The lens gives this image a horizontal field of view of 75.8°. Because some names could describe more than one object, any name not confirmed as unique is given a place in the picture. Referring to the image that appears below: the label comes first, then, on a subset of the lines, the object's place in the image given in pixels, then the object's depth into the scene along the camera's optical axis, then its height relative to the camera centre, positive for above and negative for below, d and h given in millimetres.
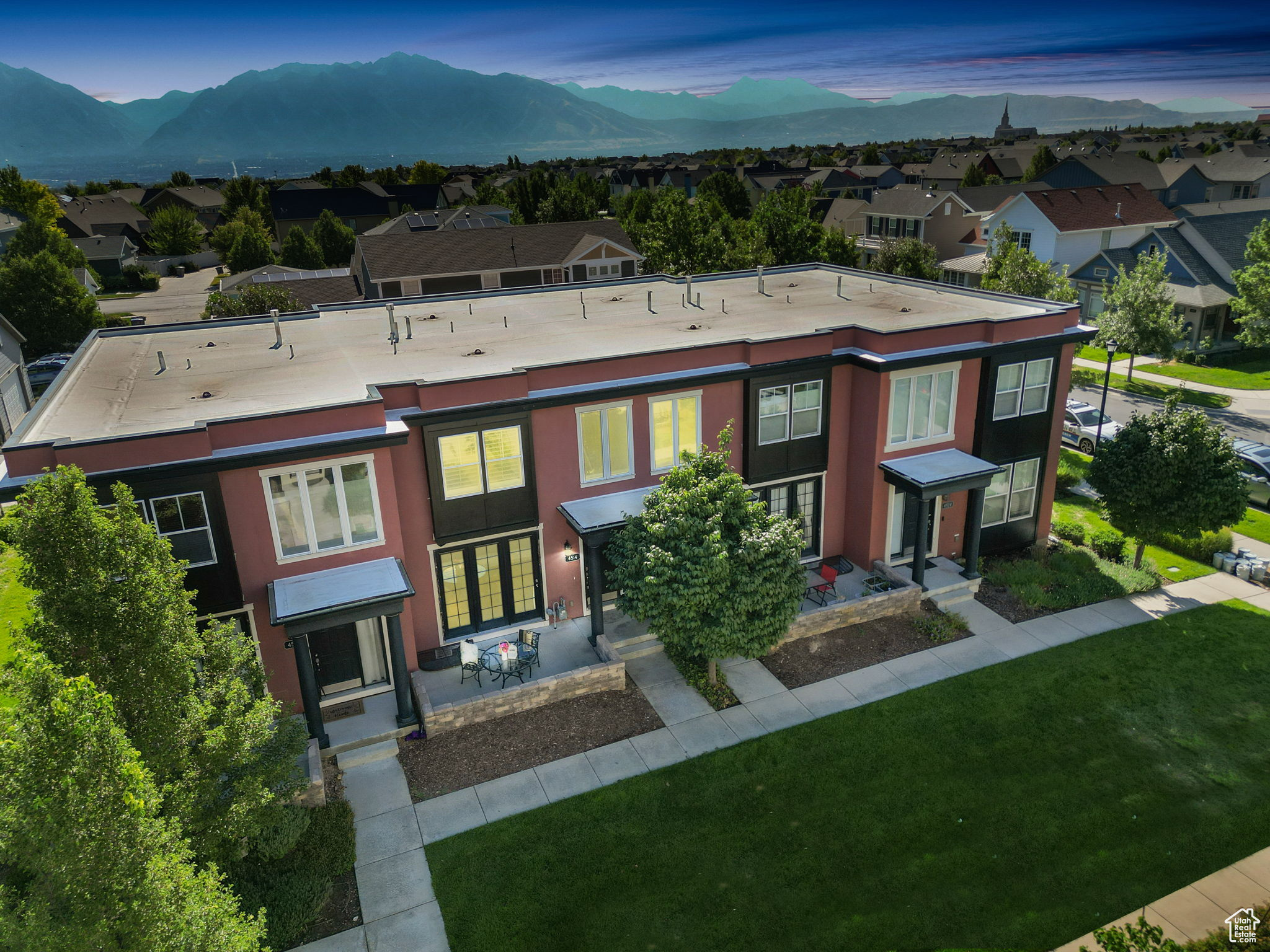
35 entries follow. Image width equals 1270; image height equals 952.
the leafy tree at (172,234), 97875 -5146
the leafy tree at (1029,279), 39688 -5486
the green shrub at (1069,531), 24688 -10702
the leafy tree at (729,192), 88500 -2262
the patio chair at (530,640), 18266 -9804
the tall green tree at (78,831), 7230 -5483
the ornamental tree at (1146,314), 38000 -6975
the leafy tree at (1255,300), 39969 -6913
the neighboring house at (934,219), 67125 -4455
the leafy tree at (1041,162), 107938 -466
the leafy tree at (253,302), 40688 -5549
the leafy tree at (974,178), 99125 -2019
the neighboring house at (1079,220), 56656 -4201
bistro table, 17891 -10058
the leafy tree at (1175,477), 20578 -7770
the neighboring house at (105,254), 88438 -6408
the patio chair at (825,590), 20672 -10178
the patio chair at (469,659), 17875 -9965
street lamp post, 27859 -7273
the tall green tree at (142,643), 10172 -5478
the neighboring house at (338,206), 98125 -2725
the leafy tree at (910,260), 48969 -5548
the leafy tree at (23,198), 84875 -367
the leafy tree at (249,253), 69188 -5359
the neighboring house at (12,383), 35281 -8111
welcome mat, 17047 -10438
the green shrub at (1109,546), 23547 -10624
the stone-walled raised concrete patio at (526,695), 16625 -10281
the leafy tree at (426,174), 149875 +1059
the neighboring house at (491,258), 51344 -5040
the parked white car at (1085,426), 31828 -10004
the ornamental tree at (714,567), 16328 -7525
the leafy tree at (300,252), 71312 -5569
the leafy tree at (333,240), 77375 -5054
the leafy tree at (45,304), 47625 -6203
